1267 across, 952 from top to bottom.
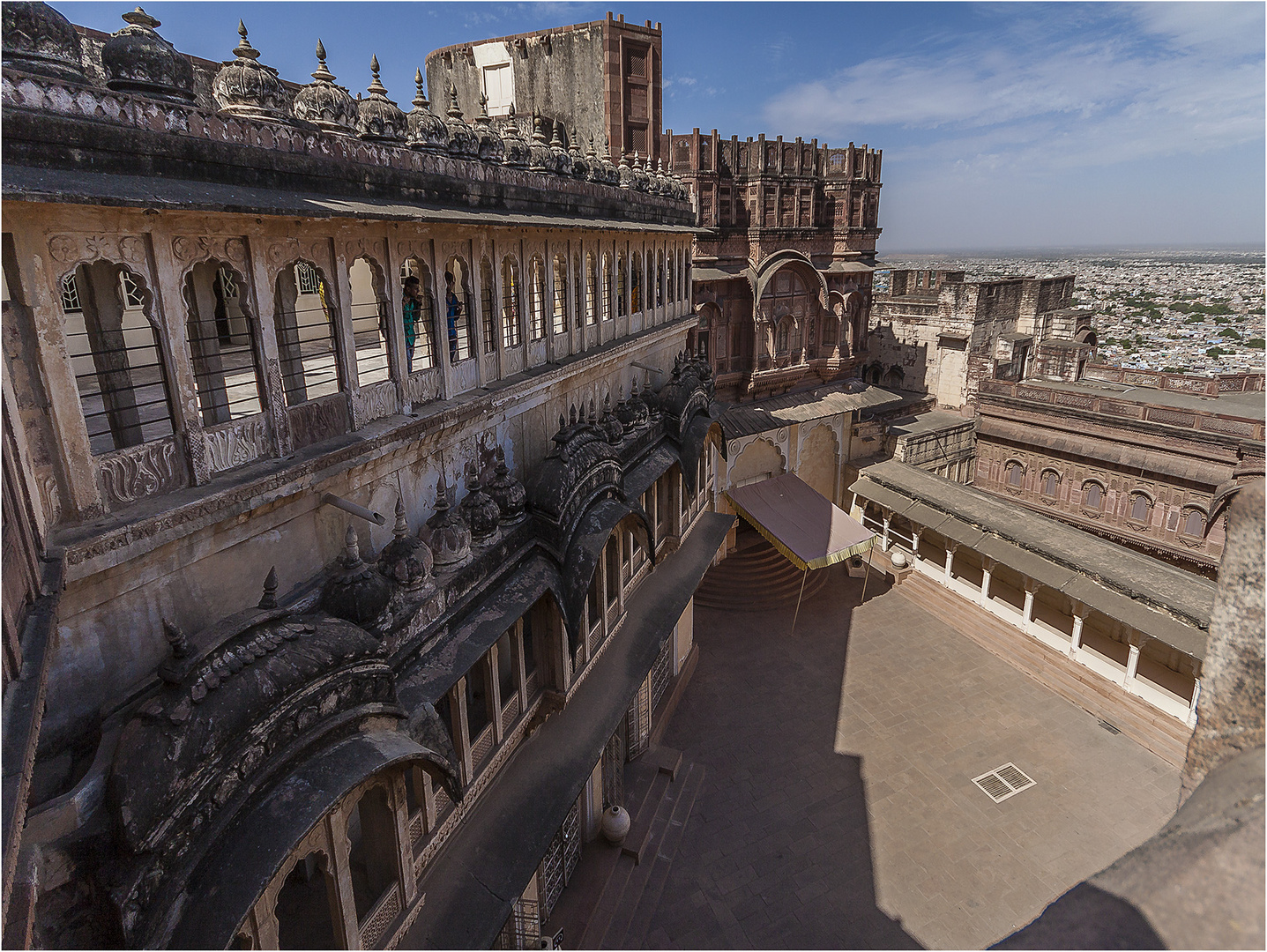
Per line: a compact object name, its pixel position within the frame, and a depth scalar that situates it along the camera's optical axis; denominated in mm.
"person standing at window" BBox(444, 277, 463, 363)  8672
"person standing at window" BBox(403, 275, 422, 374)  7594
